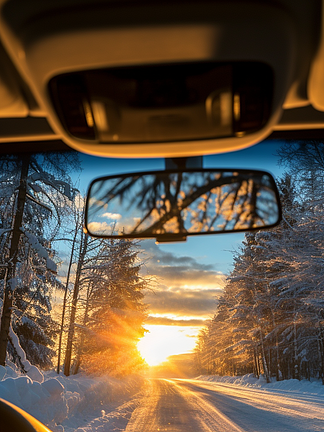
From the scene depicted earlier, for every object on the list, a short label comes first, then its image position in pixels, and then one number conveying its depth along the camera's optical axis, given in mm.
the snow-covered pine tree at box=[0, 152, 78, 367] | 10391
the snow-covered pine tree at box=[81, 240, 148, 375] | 16797
